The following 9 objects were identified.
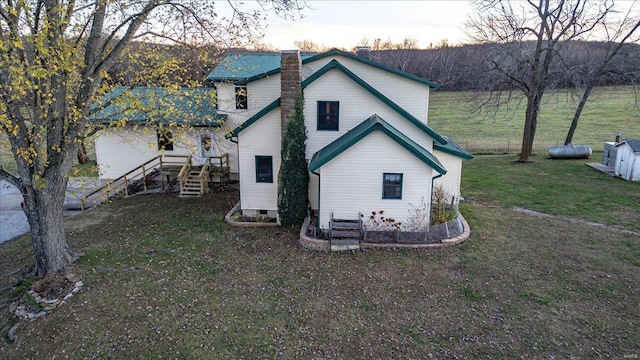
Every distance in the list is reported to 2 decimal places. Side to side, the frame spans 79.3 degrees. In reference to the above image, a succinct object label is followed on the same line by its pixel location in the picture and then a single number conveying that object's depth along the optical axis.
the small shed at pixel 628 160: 19.36
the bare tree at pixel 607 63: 24.19
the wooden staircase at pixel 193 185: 17.77
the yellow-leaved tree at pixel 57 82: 8.30
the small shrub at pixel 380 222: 12.49
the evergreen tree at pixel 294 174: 13.08
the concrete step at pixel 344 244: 11.77
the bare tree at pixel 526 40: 23.83
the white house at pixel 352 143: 12.19
